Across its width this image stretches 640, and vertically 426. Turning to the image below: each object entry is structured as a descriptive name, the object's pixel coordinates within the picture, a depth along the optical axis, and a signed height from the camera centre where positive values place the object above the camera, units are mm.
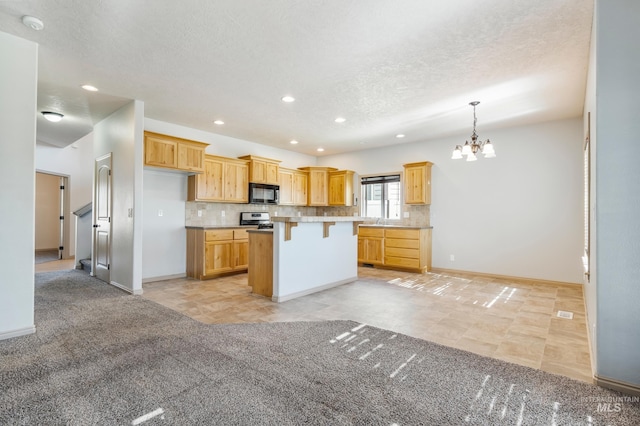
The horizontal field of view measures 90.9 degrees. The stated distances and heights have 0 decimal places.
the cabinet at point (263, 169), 6418 +916
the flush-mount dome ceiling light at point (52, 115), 4863 +1495
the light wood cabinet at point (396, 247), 6211 -696
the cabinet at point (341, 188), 7645 +631
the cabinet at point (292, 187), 7250 +622
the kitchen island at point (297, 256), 4117 -619
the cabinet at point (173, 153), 4852 +970
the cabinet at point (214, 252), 5406 -699
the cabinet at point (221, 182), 5621 +576
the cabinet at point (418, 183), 6379 +633
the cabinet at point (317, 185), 7840 +689
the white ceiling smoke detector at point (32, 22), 2564 +1572
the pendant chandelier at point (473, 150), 4300 +911
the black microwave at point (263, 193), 6440 +417
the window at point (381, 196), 7180 +400
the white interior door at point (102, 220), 5047 -131
